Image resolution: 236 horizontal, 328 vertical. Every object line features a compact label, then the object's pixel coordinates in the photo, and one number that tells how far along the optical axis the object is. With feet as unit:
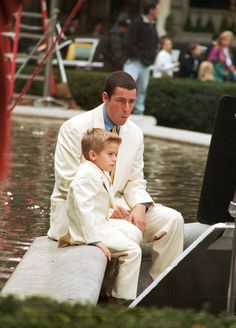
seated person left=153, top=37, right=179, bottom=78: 80.69
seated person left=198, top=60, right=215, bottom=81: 76.71
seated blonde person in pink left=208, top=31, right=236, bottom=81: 78.54
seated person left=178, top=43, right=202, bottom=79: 83.15
